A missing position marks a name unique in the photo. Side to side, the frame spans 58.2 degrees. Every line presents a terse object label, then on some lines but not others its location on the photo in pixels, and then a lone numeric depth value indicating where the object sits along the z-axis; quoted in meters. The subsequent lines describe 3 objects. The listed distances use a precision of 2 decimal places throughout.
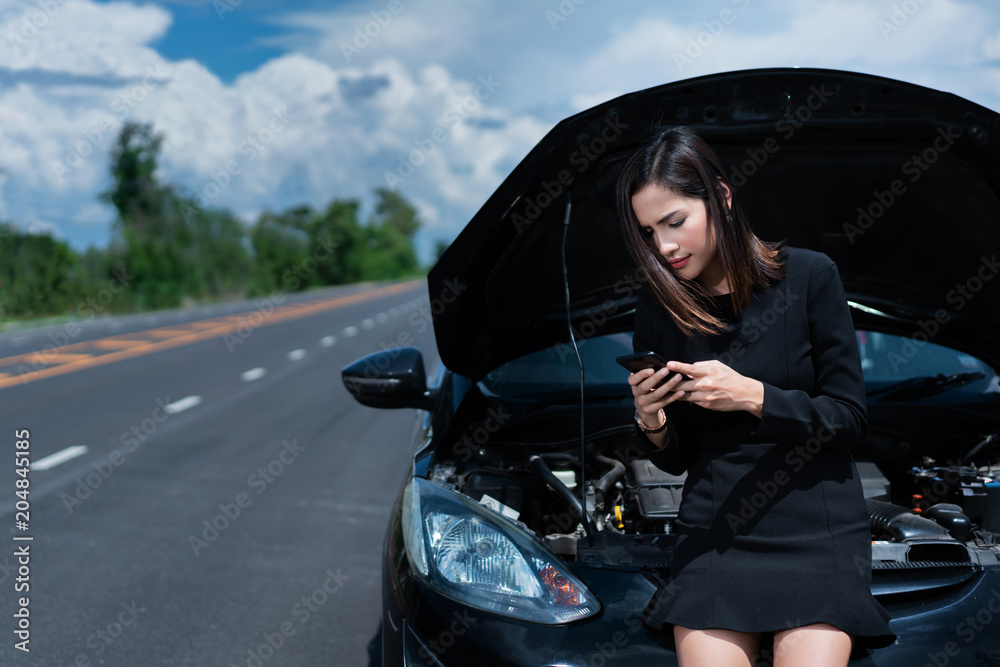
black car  2.13
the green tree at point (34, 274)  26.44
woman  1.80
